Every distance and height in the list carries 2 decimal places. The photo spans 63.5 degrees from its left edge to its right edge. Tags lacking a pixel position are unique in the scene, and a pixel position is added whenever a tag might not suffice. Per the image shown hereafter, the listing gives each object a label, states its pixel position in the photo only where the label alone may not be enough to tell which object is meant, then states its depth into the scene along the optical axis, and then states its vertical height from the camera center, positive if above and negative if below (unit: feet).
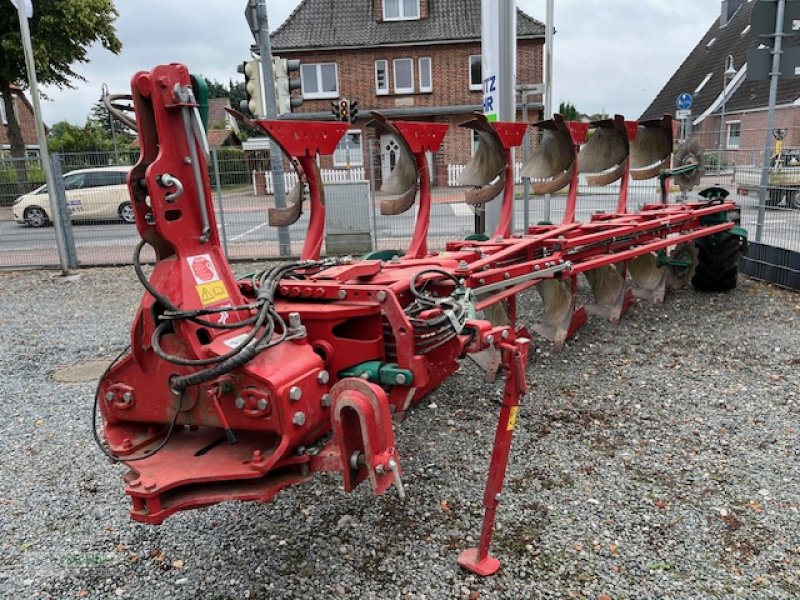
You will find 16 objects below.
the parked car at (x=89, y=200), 34.86 -1.93
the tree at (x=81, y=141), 106.11 +4.15
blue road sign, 53.96 +2.64
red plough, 7.41 -2.54
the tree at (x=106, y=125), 147.13 +11.20
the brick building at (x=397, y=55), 82.94 +11.78
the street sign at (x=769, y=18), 24.03 +4.05
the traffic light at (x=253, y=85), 24.99 +2.65
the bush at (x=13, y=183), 34.35 -0.80
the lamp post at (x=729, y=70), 78.95 +7.45
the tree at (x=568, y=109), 127.68 +6.06
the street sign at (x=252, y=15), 27.96 +5.96
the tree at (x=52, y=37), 64.54 +13.04
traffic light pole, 26.78 +2.46
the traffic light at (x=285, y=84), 25.94 +2.77
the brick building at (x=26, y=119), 121.90 +9.31
